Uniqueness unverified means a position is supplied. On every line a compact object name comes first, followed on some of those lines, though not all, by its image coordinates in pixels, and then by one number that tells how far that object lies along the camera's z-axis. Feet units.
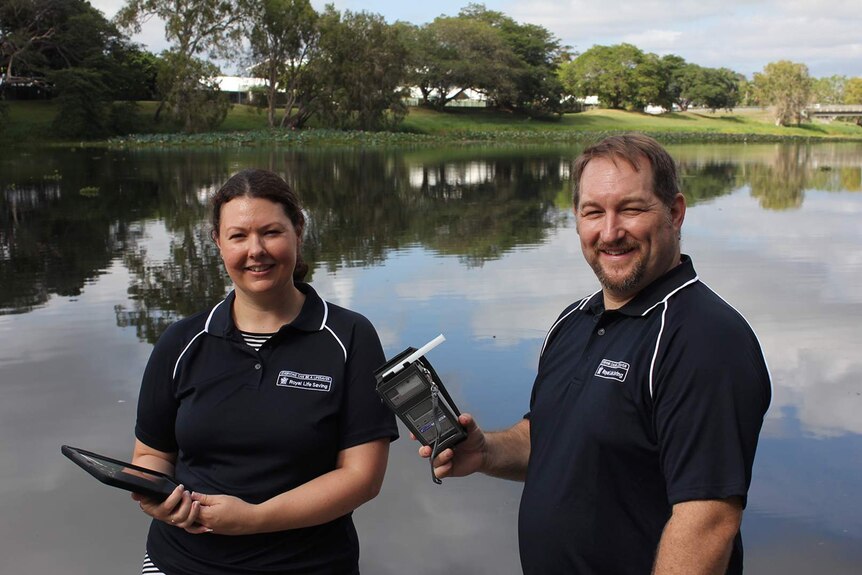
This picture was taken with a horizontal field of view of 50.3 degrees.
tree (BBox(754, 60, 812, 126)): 327.47
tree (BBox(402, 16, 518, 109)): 267.59
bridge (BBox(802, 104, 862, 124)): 340.59
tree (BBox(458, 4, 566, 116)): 277.03
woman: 8.95
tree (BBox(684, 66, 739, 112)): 350.84
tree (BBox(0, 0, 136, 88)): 184.65
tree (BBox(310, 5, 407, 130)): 208.74
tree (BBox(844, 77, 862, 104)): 496.64
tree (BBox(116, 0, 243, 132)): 189.16
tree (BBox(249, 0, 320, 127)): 205.57
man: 6.95
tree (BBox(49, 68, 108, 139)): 175.32
